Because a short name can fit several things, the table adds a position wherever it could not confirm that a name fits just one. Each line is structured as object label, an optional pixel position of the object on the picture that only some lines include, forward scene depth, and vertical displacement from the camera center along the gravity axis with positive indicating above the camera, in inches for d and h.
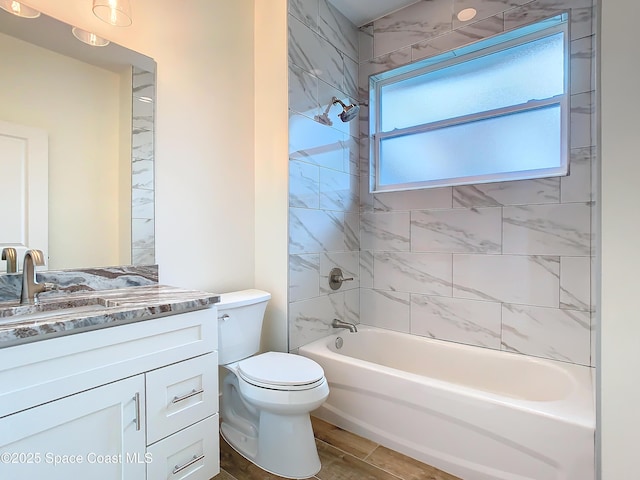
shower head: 90.7 +33.8
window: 79.7 +33.2
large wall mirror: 53.8 +15.6
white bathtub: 54.3 -33.1
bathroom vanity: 37.6 -19.7
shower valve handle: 97.3 -12.2
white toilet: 61.6 -29.5
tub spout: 96.3 -25.2
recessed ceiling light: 86.9 +57.7
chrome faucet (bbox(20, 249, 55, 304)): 51.1 -6.4
